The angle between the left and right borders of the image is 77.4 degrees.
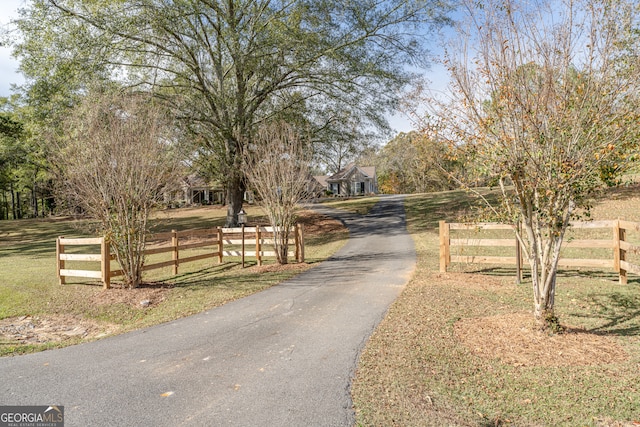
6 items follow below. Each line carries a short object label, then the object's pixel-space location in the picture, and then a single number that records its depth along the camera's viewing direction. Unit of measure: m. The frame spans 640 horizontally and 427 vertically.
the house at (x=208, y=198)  51.25
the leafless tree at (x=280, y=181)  12.30
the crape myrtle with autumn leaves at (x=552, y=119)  4.89
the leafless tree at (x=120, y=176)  9.42
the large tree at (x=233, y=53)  14.97
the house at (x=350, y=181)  65.19
